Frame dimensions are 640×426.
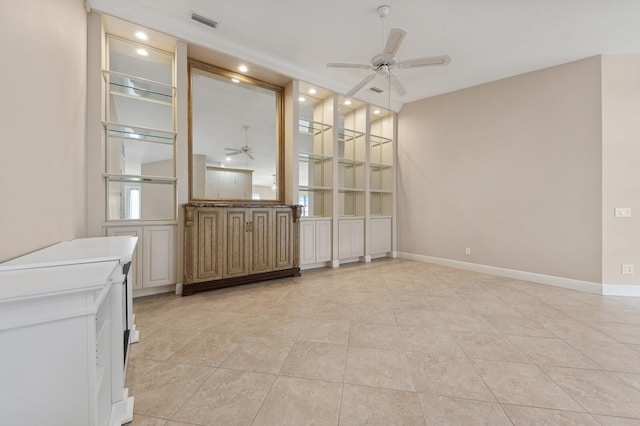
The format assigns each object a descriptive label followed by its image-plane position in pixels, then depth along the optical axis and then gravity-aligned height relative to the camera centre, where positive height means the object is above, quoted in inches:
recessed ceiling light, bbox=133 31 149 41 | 126.5 +83.1
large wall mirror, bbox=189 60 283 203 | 149.4 +45.1
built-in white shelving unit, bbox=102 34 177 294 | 125.3 +27.9
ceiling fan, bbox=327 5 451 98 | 106.7 +68.4
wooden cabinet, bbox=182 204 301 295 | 134.4 -17.4
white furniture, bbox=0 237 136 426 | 33.3 -16.9
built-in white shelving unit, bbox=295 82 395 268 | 194.1 +26.7
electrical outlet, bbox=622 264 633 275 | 140.7 -29.2
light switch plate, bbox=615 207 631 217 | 141.1 +0.1
